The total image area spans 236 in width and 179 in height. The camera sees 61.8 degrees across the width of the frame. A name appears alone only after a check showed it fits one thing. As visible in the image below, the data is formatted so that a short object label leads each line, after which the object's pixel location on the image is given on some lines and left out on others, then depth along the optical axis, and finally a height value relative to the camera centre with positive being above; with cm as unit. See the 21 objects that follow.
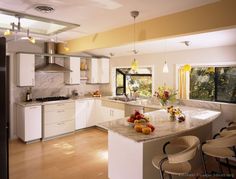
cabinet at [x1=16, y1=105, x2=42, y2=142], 442 -87
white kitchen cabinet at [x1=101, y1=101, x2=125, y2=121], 492 -69
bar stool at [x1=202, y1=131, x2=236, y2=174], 228 -77
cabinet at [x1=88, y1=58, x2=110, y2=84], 593 +44
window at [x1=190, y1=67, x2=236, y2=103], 380 +0
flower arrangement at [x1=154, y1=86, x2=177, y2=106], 347 -23
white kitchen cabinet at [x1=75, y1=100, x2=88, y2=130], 534 -82
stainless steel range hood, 492 +50
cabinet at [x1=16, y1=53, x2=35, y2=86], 457 +36
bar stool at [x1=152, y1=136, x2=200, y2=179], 193 -75
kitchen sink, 518 -39
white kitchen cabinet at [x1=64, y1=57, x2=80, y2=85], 544 +37
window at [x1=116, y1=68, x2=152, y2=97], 536 +7
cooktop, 491 -36
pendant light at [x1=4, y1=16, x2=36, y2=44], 256 +68
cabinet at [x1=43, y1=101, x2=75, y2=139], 471 -86
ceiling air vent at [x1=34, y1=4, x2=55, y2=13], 242 +96
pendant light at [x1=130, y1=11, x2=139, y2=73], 257 +94
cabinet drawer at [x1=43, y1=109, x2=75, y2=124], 472 -79
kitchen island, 238 -78
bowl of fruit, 271 -49
